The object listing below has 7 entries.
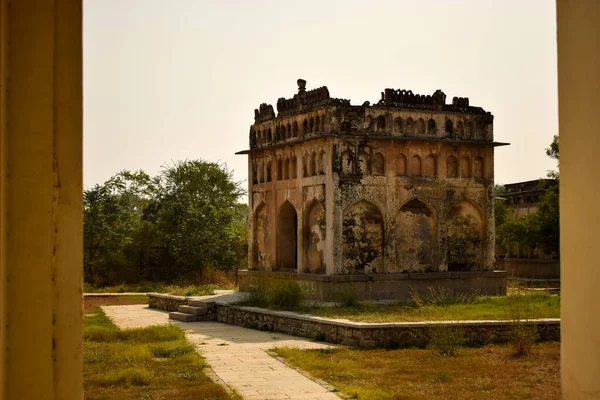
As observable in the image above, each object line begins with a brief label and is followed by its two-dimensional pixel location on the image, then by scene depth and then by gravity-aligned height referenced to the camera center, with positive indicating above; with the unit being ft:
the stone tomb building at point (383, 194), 66.33 +3.86
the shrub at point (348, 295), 61.16 -4.28
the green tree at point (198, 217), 109.40 +3.34
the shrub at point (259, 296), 63.87 -4.49
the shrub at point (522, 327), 45.39 -5.14
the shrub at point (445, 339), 45.37 -5.68
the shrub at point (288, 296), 60.75 -4.25
